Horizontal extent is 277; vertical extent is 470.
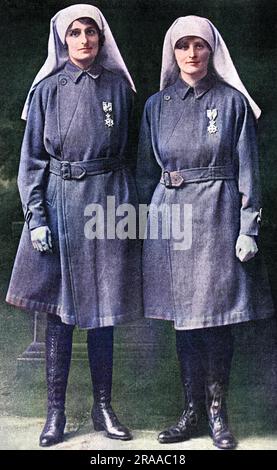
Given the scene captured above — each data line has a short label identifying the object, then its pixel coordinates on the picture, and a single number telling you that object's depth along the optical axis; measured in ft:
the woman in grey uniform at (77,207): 15.30
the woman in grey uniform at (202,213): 15.15
